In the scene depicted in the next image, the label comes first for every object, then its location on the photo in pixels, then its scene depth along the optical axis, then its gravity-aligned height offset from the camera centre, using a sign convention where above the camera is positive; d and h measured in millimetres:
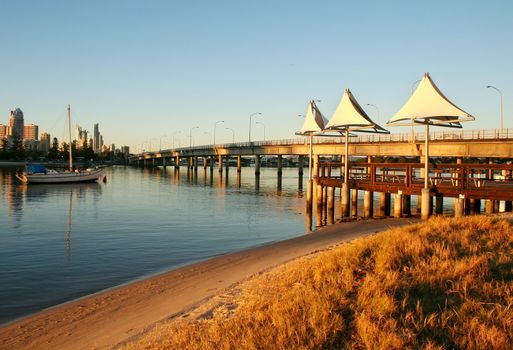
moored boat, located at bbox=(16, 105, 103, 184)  71188 -2799
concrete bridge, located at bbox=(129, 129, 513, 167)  44156 +1567
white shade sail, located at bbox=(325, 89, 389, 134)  31453 +2961
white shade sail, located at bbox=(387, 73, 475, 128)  23344 +2675
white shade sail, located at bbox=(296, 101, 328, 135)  38906 +3419
